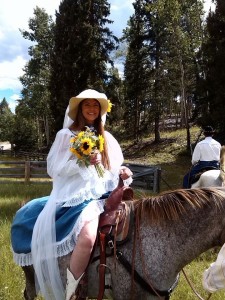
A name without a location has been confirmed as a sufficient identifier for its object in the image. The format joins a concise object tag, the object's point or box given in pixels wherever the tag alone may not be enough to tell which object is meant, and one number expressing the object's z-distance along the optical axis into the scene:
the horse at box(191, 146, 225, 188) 6.62
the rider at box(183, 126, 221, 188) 8.28
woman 3.09
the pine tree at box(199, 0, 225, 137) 20.06
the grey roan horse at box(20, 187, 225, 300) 2.89
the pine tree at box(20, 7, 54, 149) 36.78
